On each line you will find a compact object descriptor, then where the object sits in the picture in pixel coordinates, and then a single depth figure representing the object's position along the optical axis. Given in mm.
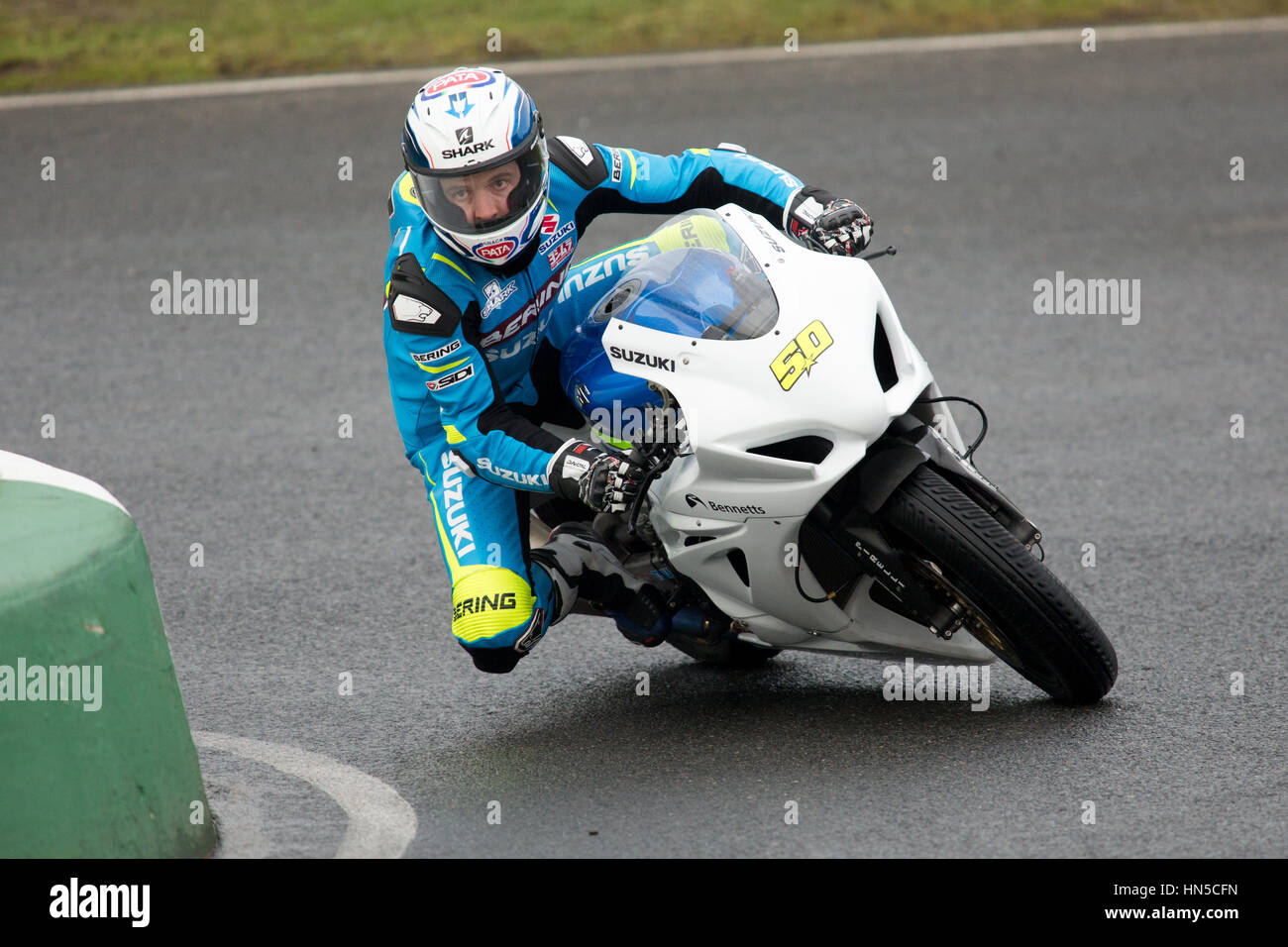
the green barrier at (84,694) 6969
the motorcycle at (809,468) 8250
